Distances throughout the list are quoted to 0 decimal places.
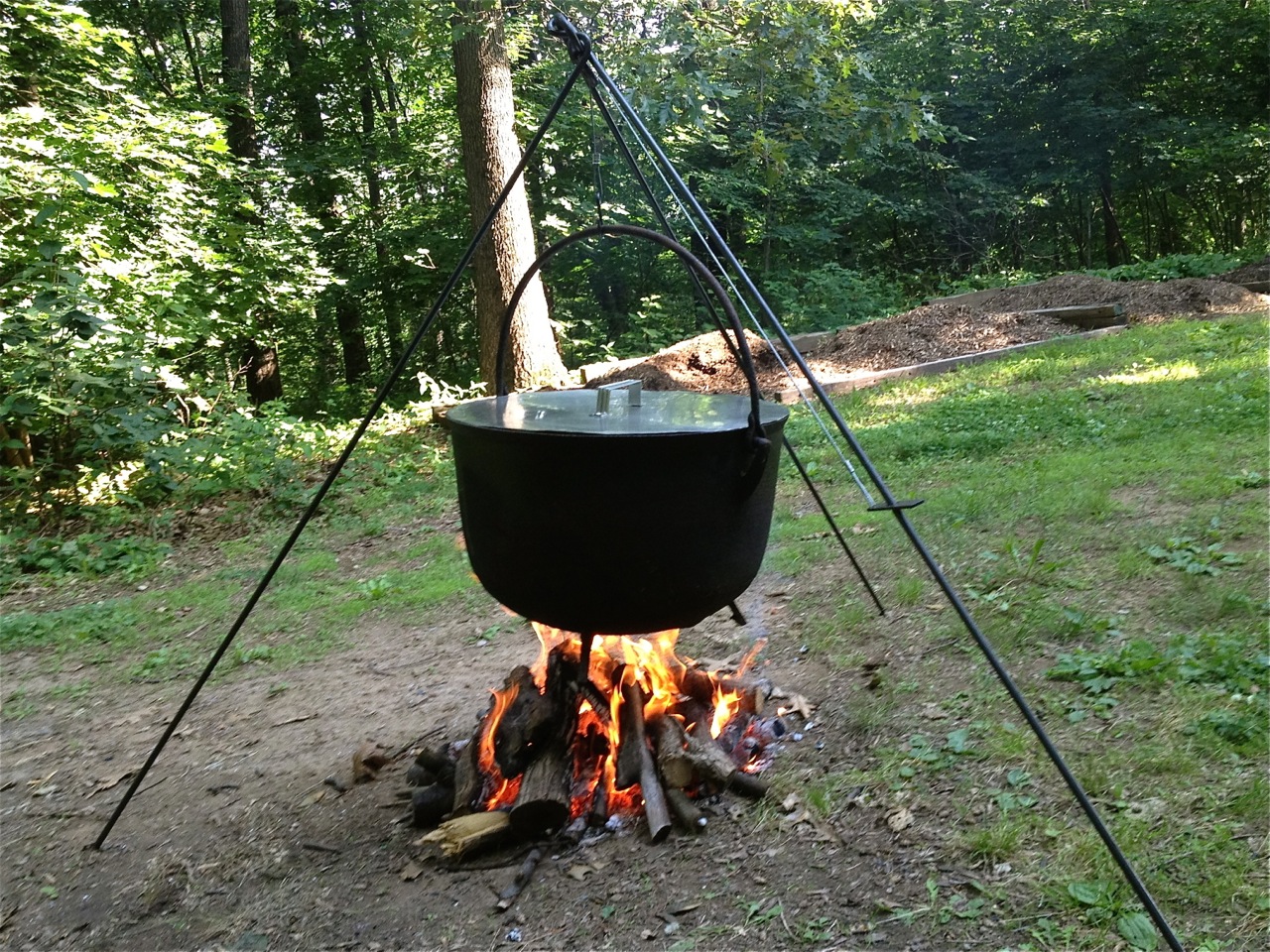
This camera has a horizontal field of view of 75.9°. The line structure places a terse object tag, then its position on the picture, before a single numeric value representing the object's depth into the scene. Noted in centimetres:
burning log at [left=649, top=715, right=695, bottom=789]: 235
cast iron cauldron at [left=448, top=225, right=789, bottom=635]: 187
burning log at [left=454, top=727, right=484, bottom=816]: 237
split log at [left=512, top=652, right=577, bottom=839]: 222
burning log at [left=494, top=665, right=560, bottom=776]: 243
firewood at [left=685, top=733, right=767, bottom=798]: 233
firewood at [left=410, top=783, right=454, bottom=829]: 239
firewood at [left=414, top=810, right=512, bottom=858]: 220
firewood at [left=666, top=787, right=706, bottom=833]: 224
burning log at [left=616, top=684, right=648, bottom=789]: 239
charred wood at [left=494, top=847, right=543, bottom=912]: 206
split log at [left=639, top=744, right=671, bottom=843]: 221
